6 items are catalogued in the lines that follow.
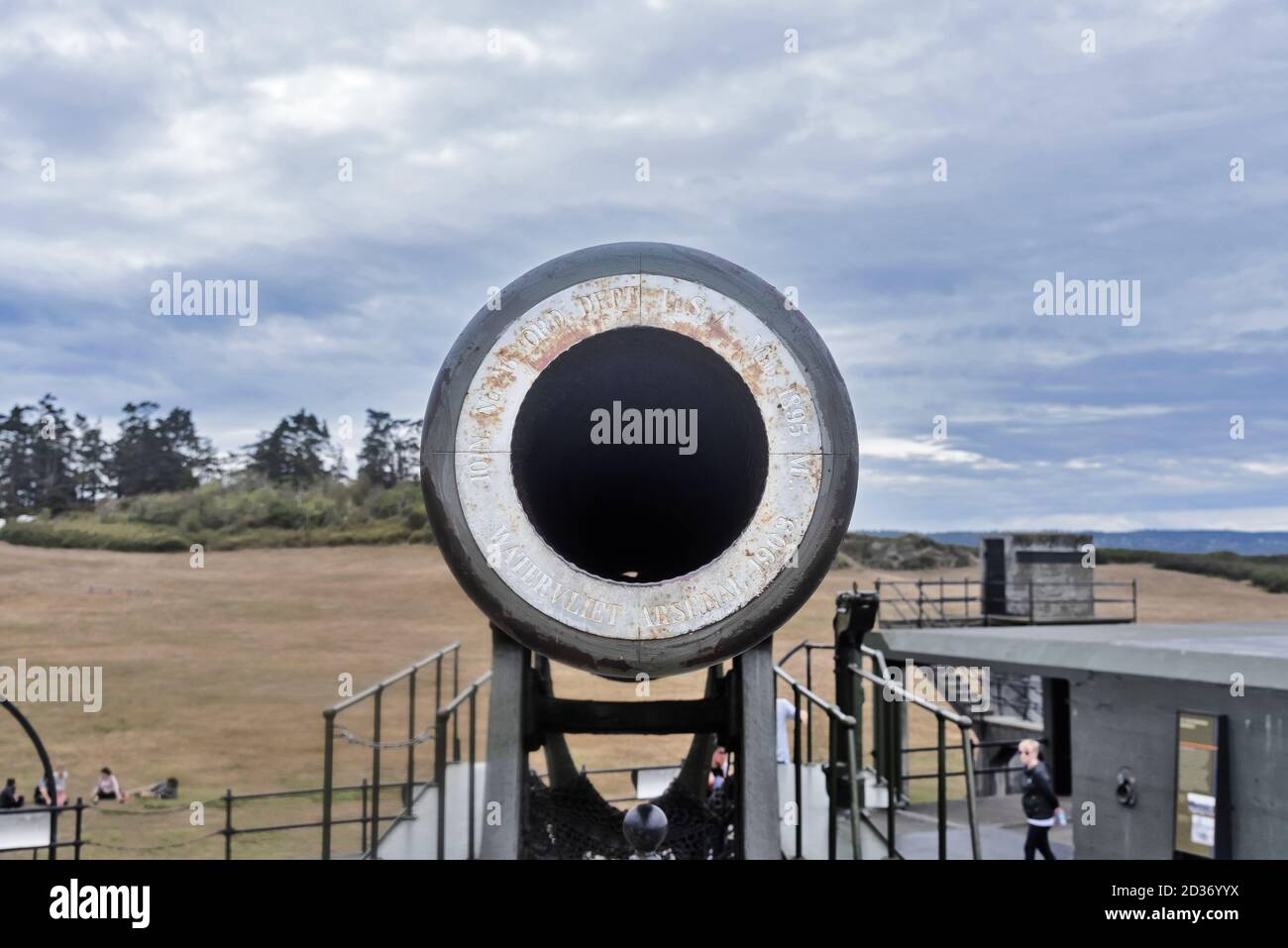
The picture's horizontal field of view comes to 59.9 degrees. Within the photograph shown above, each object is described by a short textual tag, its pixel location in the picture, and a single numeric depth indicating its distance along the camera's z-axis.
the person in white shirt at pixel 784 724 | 6.18
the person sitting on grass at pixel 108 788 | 16.31
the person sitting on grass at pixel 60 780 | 14.24
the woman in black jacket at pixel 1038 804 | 6.68
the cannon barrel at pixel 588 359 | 2.33
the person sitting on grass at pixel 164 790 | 20.05
